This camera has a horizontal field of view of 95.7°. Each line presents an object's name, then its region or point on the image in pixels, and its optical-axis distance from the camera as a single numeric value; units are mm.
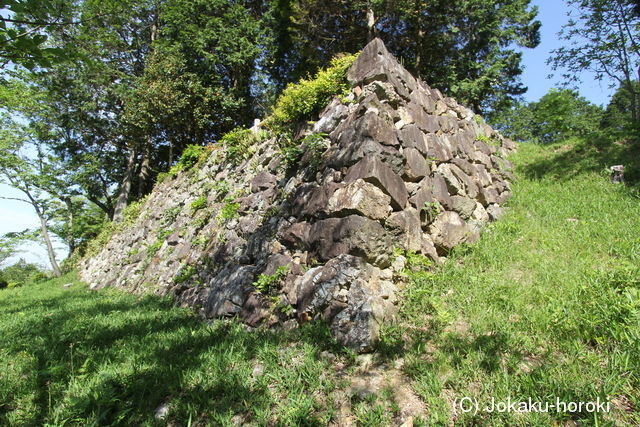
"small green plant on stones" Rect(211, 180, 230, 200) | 7660
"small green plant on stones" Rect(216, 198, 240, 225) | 6449
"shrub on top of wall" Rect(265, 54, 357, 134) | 5980
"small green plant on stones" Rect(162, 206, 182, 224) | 9336
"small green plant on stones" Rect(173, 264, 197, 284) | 6267
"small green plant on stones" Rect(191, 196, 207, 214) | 8195
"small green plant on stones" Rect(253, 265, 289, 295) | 4445
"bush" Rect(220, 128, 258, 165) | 8000
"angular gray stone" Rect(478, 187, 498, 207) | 6461
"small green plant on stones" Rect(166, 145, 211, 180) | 11125
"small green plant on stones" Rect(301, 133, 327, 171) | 5219
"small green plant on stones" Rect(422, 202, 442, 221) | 5134
